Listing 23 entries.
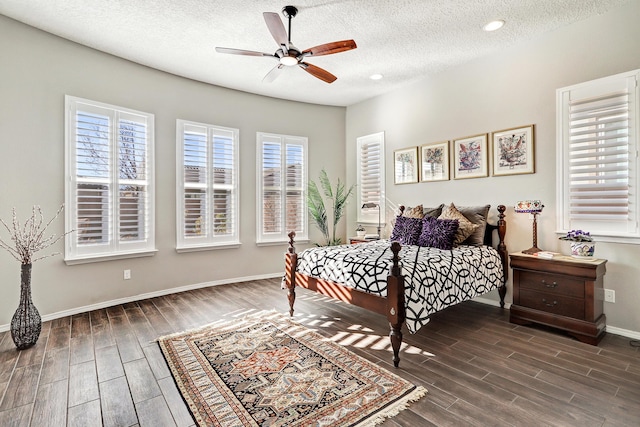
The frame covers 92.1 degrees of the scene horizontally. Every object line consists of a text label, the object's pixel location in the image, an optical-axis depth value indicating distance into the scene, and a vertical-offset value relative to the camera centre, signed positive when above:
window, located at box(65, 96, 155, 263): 3.59 +0.42
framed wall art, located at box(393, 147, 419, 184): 4.83 +0.78
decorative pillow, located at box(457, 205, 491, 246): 3.73 -0.08
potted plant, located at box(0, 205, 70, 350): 2.70 -0.42
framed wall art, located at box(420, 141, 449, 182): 4.43 +0.77
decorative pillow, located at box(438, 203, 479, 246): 3.66 -0.17
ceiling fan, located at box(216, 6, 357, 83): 2.55 +1.53
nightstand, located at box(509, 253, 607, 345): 2.78 -0.78
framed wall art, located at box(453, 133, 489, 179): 4.02 +0.76
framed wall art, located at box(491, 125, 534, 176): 3.60 +0.76
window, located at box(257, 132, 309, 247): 5.30 +0.48
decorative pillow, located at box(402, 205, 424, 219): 4.23 +0.01
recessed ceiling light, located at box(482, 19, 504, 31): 3.20 +1.99
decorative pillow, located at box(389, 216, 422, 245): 3.86 -0.21
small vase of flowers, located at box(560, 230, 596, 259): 2.93 -0.29
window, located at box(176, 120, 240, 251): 4.54 +0.44
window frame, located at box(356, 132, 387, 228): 5.36 +0.50
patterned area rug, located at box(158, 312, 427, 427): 1.84 -1.18
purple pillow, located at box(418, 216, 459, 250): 3.49 -0.23
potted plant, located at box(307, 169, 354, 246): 5.57 +0.22
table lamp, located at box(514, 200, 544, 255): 3.26 +0.03
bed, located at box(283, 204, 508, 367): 2.47 -0.58
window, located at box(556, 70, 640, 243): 2.91 +0.56
